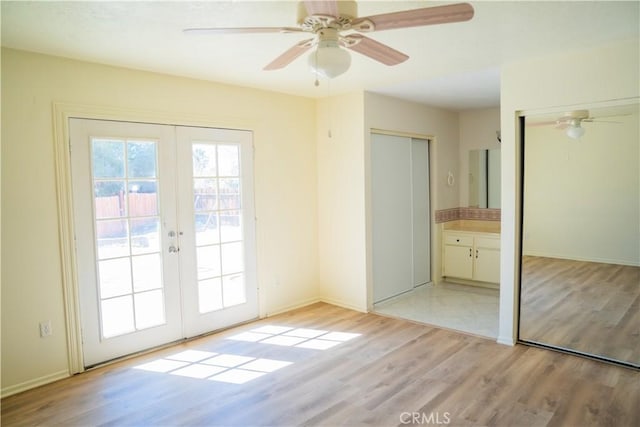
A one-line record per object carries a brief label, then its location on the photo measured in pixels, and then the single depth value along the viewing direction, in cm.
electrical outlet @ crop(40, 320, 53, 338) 314
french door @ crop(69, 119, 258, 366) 337
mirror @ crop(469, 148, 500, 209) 560
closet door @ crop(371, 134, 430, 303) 489
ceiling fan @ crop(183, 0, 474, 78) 176
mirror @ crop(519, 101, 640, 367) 337
